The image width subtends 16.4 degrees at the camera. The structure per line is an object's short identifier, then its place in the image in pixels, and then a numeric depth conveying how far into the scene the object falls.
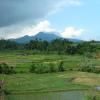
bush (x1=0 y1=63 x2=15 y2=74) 62.79
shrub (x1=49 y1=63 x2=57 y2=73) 67.00
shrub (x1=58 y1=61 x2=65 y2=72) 68.44
